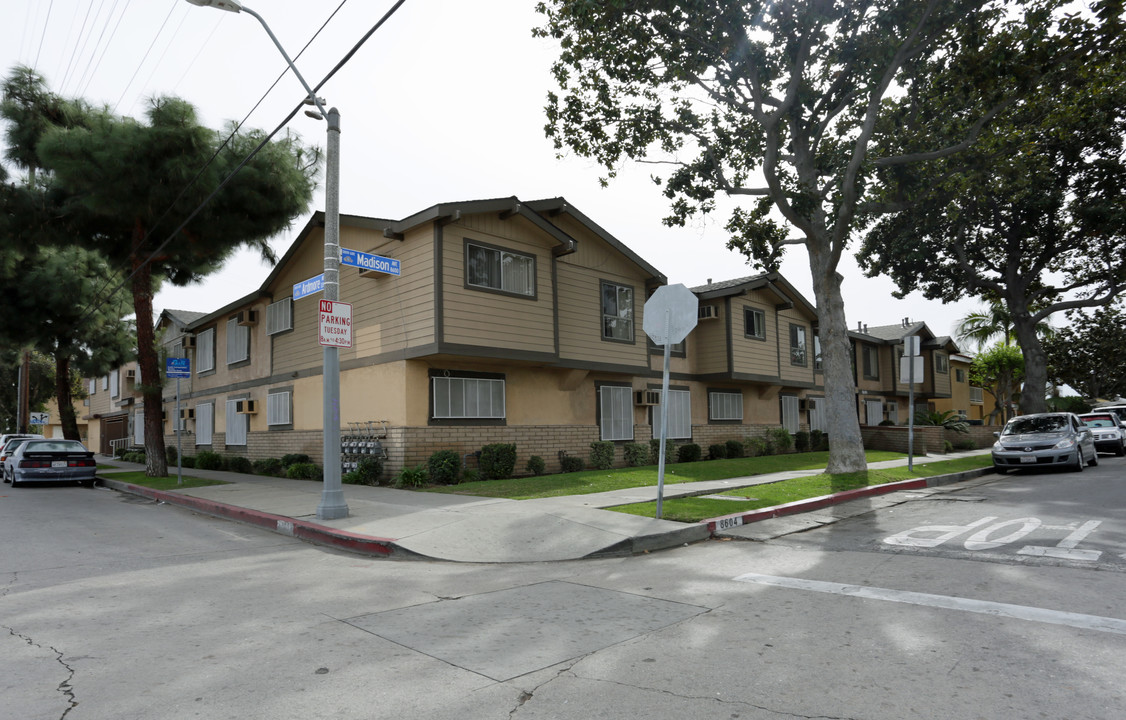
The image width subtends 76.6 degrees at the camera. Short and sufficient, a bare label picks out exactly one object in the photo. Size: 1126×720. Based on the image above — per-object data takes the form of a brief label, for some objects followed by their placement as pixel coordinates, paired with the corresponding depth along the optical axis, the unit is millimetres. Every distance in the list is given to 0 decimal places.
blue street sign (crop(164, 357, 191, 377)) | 18281
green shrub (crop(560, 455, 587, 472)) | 19703
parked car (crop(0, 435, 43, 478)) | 23920
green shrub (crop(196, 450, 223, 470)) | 24938
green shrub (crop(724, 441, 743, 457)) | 25562
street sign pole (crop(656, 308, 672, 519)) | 10141
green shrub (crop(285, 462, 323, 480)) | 18547
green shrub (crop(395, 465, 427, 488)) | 15641
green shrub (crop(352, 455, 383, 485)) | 16672
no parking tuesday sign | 10794
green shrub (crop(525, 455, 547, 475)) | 18594
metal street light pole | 10945
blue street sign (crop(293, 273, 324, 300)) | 11613
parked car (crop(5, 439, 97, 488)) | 20312
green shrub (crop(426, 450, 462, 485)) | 16031
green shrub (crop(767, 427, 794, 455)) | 27859
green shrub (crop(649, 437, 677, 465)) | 22672
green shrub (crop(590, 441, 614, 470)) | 20438
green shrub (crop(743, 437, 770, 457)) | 26578
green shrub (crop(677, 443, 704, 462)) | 23750
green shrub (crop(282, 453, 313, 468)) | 20188
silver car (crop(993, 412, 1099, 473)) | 18375
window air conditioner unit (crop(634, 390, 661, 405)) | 22781
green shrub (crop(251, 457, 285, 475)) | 20969
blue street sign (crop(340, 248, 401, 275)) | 11242
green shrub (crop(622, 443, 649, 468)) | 21656
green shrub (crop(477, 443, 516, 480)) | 17422
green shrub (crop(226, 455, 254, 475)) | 23217
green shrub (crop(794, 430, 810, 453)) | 29250
